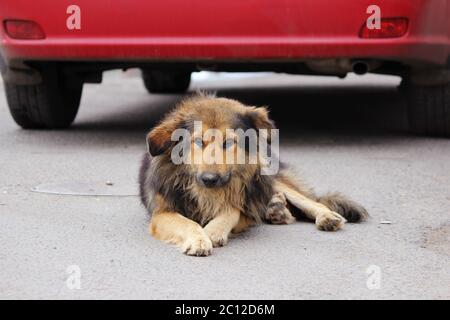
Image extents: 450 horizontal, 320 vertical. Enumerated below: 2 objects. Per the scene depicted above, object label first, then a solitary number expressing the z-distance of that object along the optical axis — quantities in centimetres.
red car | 1282
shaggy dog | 896
